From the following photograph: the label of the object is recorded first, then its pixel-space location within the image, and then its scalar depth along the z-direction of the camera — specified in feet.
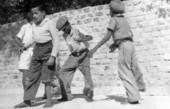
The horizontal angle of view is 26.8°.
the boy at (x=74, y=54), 21.53
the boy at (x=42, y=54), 20.72
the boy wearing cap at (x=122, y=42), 19.12
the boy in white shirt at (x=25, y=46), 24.58
